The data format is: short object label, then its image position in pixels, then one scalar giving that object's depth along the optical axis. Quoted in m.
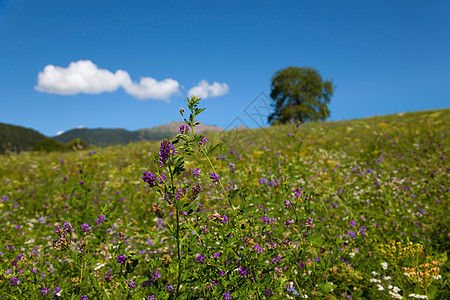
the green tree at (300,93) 43.06
